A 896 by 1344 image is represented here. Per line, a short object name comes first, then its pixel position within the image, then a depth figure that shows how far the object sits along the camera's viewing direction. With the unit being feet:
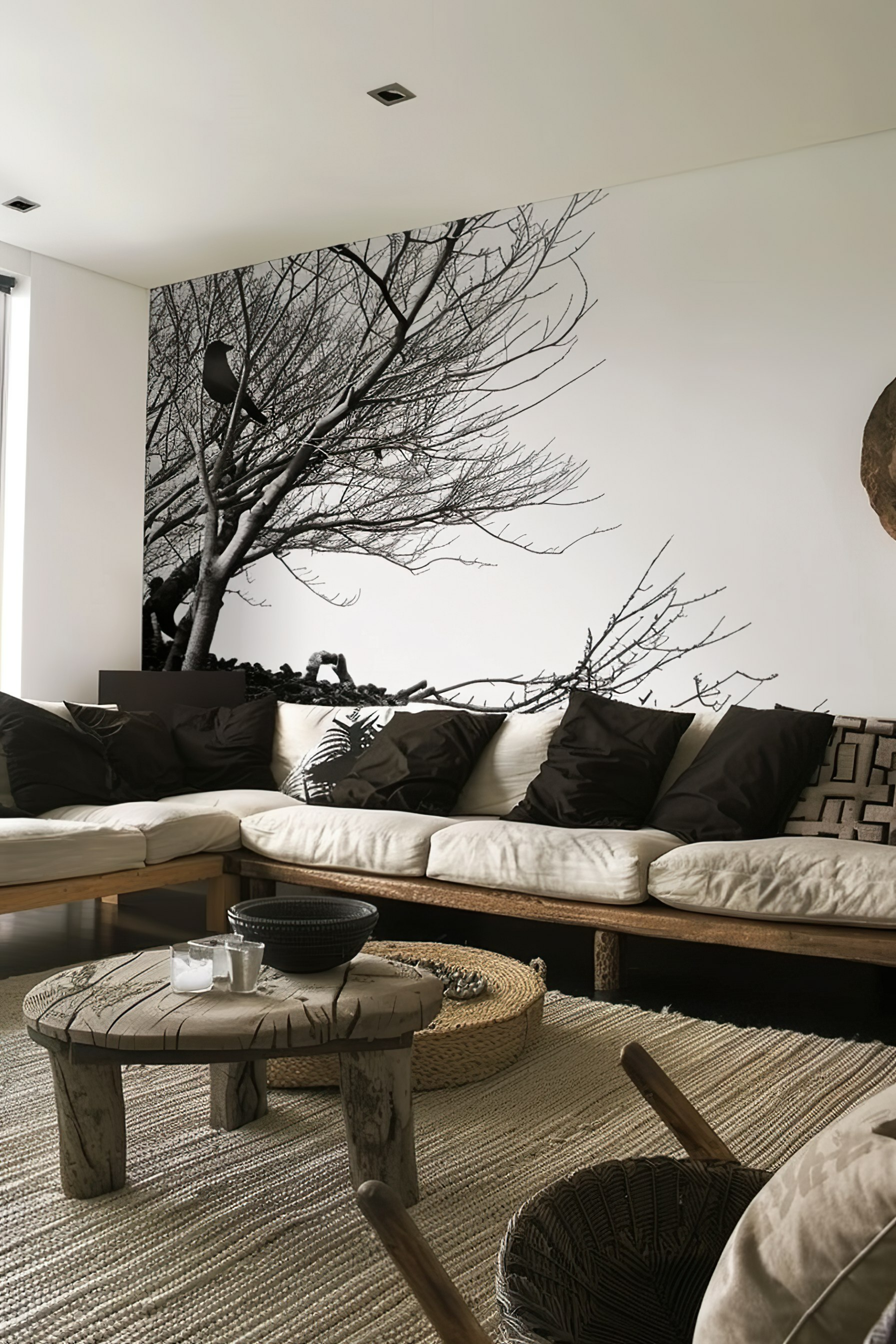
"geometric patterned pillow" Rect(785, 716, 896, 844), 12.14
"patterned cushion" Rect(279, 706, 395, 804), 15.66
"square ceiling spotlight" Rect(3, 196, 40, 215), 16.53
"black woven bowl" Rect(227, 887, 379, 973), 7.11
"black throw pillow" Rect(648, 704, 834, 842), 12.38
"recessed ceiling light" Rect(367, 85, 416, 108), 13.19
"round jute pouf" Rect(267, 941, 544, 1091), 8.41
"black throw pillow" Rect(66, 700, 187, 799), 15.38
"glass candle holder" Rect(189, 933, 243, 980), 7.04
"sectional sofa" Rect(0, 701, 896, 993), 10.82
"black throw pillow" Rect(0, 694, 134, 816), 14.30
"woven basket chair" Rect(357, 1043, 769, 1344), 3.50
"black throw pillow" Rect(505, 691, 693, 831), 13.28
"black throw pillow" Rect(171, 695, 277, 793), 16.42
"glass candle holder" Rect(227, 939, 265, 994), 6.86
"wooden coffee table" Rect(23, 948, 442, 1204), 6.28
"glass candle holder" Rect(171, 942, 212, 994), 6.91
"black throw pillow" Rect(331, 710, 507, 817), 14.67
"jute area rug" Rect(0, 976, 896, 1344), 5.49
